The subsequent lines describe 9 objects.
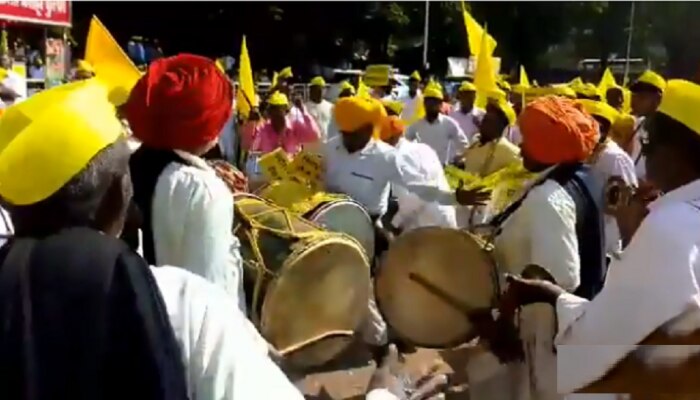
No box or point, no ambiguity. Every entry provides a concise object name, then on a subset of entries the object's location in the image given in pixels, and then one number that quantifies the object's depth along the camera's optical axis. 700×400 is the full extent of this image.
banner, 16.00
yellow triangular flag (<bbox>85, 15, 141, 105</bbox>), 4.73
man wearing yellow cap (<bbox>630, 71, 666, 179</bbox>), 7.60
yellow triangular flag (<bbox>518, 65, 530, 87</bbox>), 11.83
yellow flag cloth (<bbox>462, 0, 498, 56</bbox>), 9.75
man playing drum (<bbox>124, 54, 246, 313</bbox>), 3.02
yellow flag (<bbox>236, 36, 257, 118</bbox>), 10.47
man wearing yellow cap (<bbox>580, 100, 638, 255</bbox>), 6.40
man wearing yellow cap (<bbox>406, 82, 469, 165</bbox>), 10.34
